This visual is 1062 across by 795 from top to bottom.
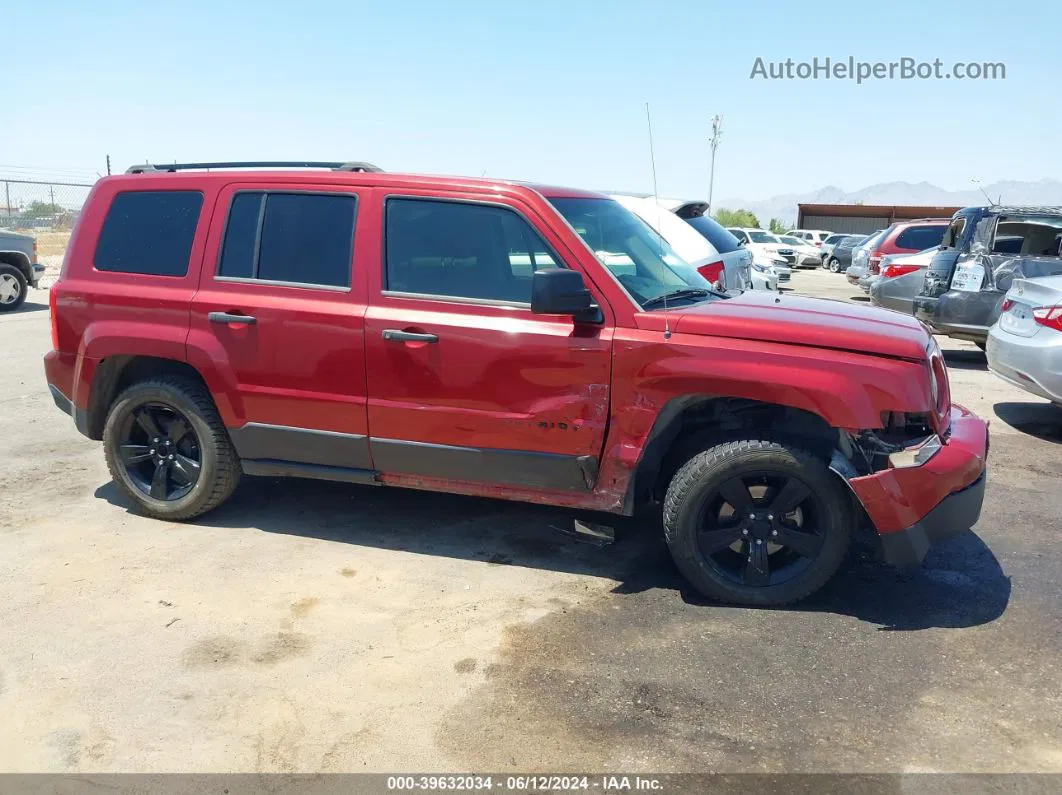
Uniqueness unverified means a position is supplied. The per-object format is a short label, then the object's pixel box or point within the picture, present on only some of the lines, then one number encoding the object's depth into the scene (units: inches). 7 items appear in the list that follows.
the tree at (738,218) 2477.4
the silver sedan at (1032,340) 265.3
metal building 1916.8
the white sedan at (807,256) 1376.7
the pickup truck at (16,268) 569.3
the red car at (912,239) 631.8
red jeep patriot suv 151.9
